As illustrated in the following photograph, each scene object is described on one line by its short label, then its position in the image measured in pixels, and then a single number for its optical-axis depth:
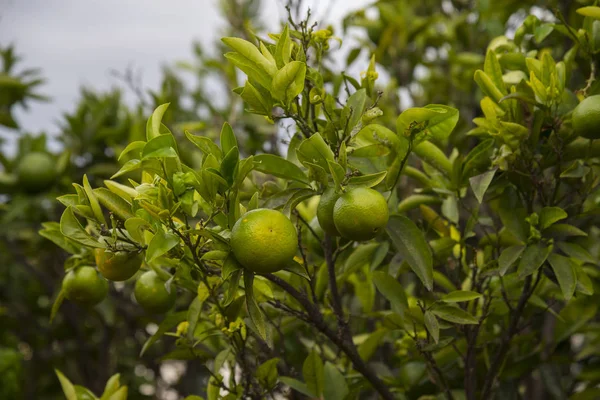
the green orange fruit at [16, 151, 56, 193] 2.74
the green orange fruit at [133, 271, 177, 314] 2.15
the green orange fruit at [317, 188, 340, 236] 2.01
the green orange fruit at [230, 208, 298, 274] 1.94
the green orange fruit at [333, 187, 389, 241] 1.97
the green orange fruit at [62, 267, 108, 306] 2.14
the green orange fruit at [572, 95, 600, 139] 2.08
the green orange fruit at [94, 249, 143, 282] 2.02
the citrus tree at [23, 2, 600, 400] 1.99
